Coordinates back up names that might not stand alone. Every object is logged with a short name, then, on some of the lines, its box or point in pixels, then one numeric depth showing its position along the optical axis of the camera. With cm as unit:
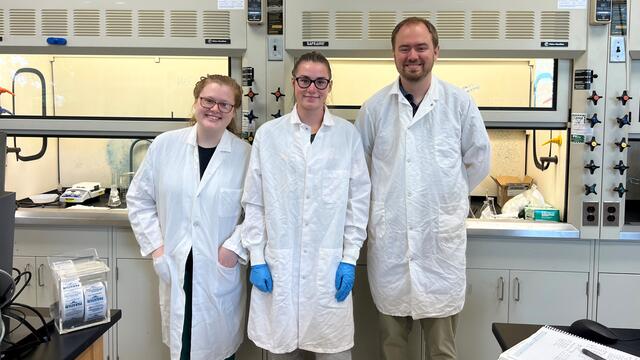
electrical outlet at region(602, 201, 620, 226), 226
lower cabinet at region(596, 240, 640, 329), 229
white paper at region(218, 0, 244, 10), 233
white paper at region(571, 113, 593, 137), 225
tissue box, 245
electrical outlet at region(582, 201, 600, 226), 227
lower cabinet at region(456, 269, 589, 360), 231
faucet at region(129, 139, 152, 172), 289
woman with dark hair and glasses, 178
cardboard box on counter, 265
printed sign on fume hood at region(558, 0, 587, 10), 224
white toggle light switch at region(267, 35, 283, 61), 233
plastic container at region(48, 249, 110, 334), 120
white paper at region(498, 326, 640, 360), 110
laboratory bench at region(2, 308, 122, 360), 109
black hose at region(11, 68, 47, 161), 273
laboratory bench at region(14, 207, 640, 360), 230
